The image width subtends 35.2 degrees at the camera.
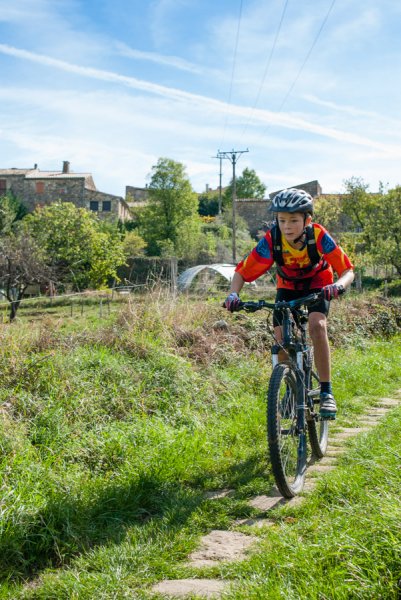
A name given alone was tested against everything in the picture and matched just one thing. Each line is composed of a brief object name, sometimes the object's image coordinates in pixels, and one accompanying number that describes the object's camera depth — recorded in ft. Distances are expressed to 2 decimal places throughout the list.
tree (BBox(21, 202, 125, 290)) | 143.43
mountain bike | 13.07
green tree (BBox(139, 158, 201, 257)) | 211.00
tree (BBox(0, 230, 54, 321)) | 108.37
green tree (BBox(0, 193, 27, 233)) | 197.87
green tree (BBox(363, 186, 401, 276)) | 139.85
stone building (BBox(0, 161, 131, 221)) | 228.84
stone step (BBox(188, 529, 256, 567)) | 10.58
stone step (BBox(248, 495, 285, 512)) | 13.06
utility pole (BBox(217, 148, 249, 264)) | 165.45
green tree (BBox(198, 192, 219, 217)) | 297.94
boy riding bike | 14.60
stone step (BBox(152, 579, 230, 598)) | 9.23
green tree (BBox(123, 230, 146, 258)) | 185.06
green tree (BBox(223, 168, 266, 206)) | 305.73
